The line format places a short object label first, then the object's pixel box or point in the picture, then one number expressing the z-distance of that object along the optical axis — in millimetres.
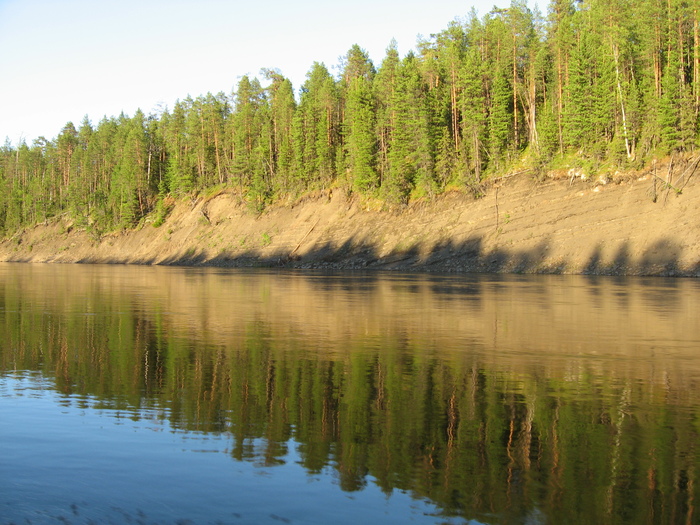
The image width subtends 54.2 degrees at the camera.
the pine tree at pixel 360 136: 81625
